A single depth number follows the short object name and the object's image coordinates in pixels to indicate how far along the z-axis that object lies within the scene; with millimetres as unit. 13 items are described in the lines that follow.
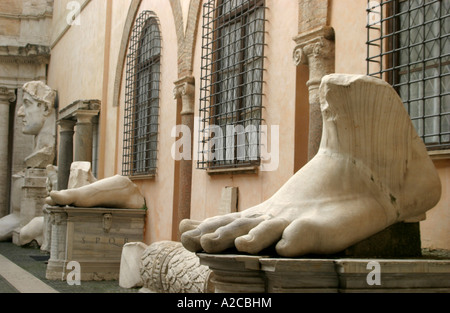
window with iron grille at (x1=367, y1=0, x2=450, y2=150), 4211
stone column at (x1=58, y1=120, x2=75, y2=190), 11984
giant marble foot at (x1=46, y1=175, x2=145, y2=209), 8523
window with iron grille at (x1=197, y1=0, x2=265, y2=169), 6805
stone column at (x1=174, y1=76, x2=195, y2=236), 8406
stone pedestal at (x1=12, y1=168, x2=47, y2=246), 14711
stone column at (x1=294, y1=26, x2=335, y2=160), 5332
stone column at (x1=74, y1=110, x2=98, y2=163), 11219
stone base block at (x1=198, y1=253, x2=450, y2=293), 2764
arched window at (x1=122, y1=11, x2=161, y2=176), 9969
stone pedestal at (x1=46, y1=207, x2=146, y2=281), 8570
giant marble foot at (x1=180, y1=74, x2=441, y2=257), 3102
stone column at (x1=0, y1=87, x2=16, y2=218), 17922
